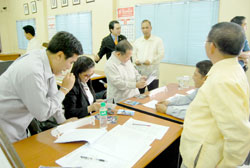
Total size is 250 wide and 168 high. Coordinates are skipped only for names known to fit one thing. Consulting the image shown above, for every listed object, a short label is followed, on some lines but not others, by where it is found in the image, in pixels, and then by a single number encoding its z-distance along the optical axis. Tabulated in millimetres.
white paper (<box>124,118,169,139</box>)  1306
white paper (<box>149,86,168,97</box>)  2263
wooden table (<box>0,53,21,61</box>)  5684
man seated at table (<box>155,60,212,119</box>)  1610
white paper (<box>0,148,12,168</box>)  350
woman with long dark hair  1786
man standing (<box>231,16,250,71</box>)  2362
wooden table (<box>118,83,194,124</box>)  1614
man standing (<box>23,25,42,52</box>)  4121
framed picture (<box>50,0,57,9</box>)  6038
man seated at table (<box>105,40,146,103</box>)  2238
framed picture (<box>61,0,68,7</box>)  5665
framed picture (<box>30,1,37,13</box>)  6884
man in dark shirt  3399
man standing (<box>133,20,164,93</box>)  3324
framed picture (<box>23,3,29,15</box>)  7272
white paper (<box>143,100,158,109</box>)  1849
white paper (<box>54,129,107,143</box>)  1188
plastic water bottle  1415
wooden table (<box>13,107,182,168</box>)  1011
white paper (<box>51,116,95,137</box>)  1298
